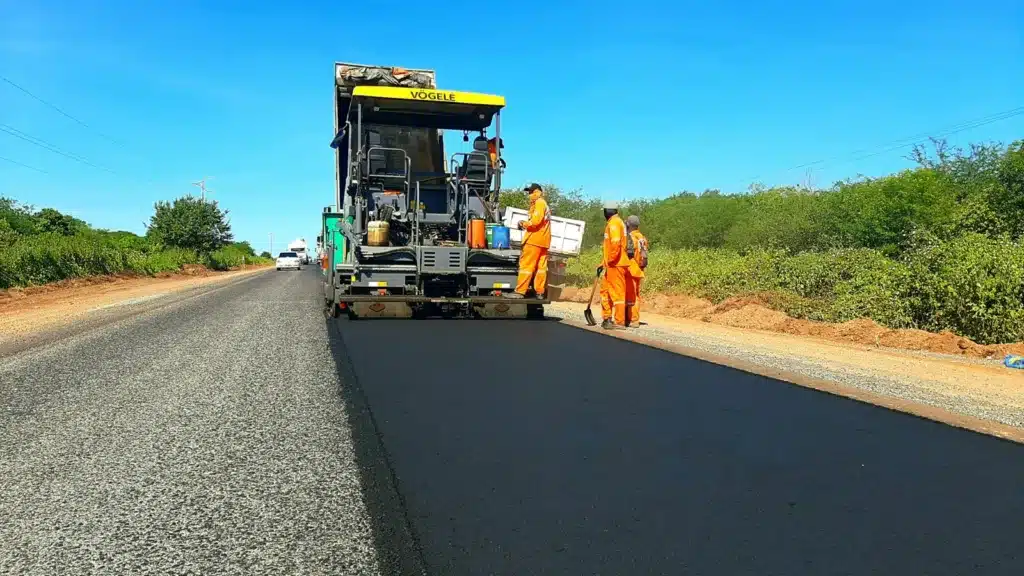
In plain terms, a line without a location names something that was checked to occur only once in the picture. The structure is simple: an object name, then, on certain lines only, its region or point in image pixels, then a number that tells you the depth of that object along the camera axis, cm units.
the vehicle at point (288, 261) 5506
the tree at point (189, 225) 5322
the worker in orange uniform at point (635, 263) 1153
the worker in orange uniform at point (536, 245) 1165
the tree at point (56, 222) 5797
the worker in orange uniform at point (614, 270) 1105
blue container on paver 1230
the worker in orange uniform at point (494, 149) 1233
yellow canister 1170
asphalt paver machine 1170
